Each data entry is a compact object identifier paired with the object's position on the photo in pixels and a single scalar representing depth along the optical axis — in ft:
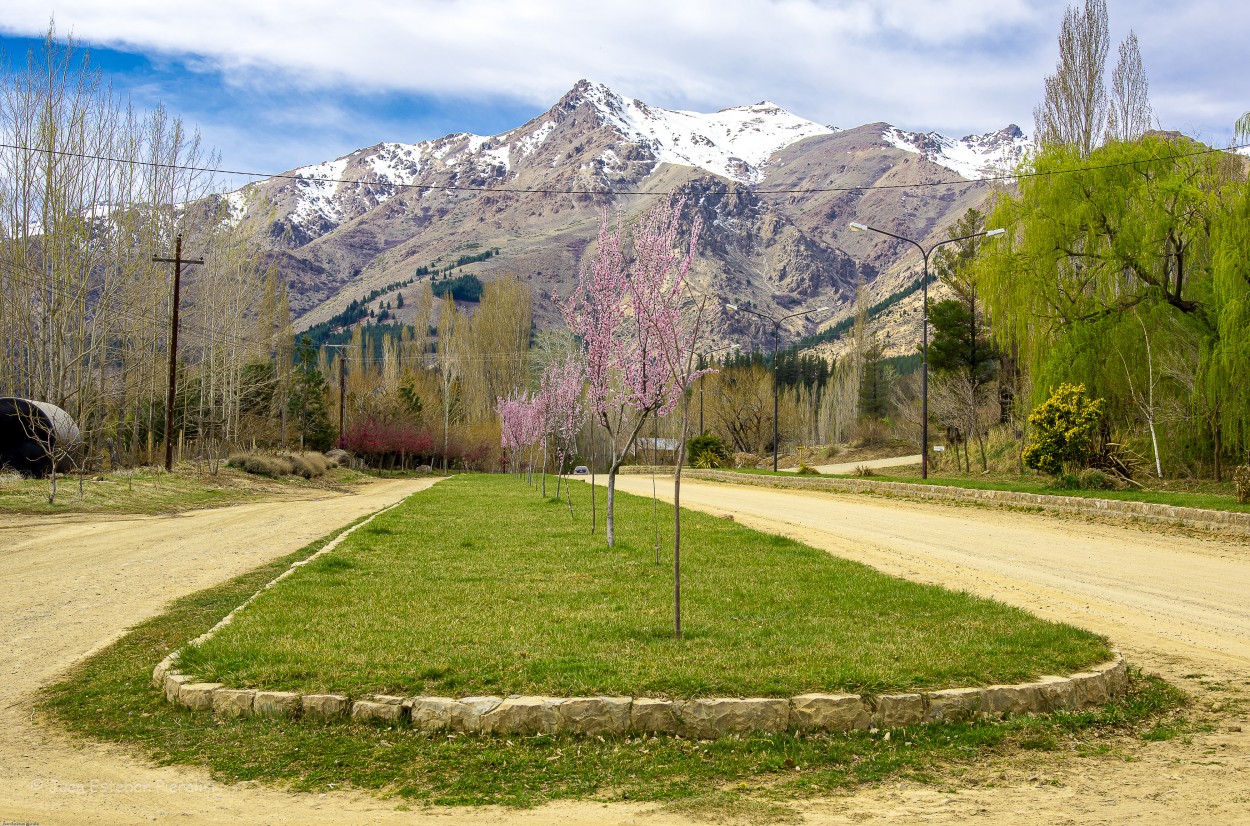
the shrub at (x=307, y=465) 145.48
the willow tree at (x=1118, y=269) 87.81
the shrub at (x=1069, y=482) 83.61
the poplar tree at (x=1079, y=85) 136.77
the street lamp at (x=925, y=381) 96.11
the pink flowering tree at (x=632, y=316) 40.96
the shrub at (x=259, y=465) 131.03
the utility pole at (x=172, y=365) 108.37
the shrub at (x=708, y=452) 193.57
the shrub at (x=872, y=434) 232.73
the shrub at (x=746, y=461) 191.01
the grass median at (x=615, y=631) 21.75
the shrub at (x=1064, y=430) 85.97
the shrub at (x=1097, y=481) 83.35
